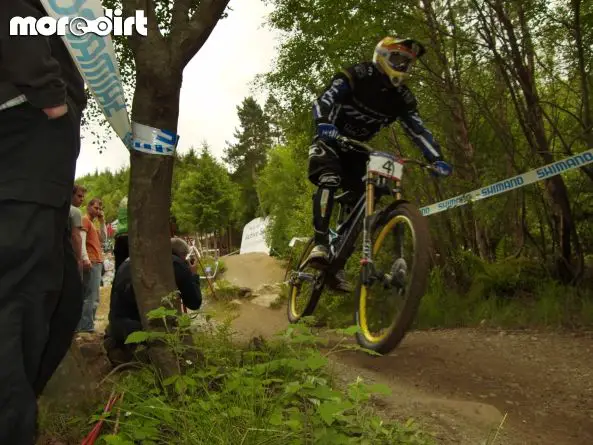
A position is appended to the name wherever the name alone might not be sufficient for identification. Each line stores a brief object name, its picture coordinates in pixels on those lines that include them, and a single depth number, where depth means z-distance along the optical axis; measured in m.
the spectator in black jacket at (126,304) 3.45
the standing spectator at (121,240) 4.11
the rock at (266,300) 13.68
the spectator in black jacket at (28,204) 1.46
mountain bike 3.38
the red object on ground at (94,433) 2.07
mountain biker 4.05
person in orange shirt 6.05
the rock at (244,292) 14.74
